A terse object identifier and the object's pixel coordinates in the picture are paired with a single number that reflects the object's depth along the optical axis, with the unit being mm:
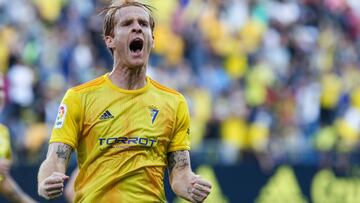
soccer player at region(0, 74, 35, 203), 18453
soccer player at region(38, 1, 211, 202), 12008
